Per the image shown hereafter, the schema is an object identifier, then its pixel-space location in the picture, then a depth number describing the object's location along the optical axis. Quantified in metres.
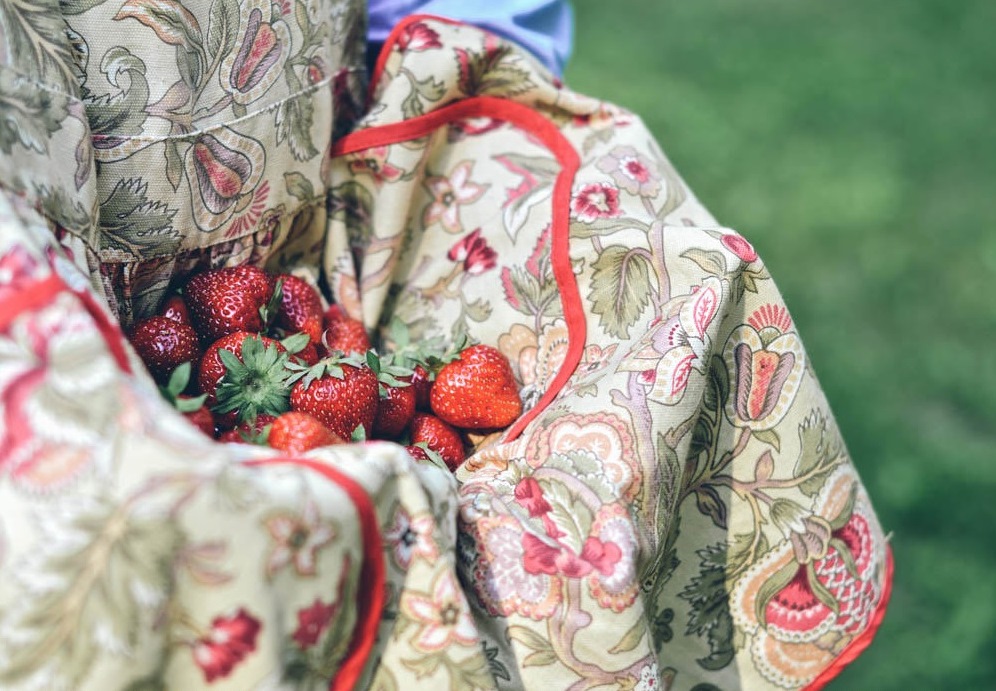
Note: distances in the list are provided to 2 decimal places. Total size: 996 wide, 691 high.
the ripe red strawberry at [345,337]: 0.87
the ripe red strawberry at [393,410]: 0.79
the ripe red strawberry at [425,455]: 0.75
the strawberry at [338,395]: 0.72
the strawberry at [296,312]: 0.84
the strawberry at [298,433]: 0.63
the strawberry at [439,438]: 0.79
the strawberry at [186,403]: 0.62
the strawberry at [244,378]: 0.73
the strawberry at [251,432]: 0.66
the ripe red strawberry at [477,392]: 0.79
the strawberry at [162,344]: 0.73
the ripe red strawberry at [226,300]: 0.78
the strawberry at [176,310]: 0.78
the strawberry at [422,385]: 0.84
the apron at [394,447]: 0.49
